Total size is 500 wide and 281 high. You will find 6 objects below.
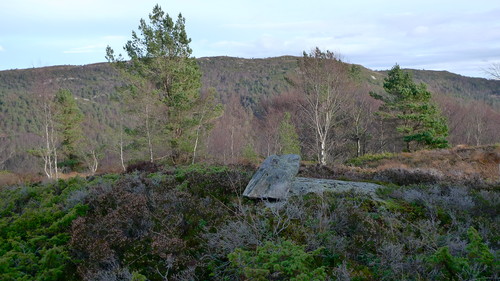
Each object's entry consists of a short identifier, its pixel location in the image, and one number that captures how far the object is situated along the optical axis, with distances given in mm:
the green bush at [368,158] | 21112
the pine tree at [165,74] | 18375
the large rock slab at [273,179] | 5391
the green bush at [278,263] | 2503
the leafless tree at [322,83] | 20016
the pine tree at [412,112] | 25188
